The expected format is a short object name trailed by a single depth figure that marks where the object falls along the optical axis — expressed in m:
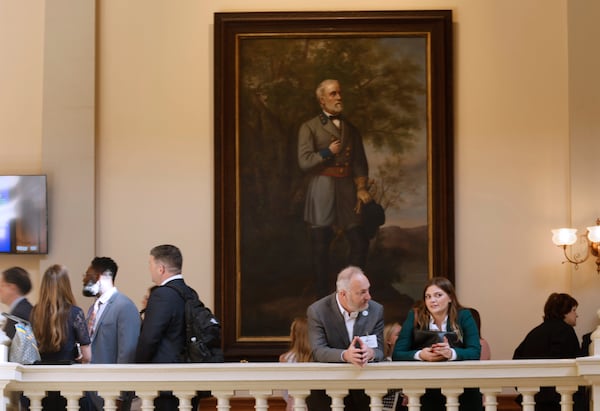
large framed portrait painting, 12.35
